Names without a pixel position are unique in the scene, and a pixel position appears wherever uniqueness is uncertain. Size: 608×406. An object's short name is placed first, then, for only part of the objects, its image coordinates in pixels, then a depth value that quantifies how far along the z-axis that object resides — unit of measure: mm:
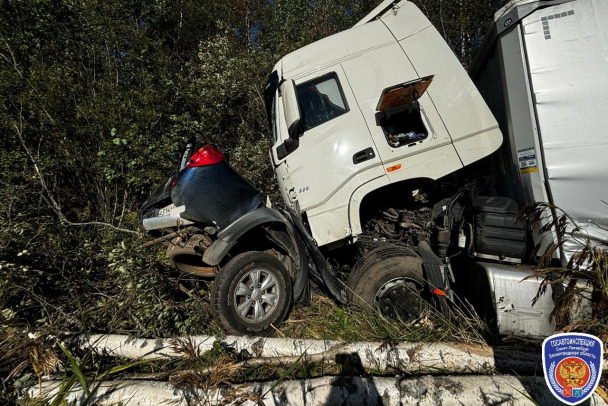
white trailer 2457
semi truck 2543
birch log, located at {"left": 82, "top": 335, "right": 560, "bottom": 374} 2217
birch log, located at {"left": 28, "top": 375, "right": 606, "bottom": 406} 1824
